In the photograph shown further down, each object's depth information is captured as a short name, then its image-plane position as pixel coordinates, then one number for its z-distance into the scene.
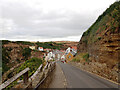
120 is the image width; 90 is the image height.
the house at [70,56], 54.91
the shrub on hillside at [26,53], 61.59
